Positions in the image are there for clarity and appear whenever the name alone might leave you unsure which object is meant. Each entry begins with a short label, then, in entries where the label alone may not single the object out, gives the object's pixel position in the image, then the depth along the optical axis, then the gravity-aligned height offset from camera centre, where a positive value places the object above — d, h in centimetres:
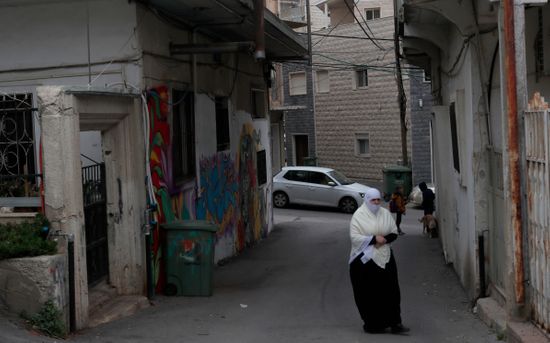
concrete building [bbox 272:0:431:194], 3322 +178
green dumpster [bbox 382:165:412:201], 3014 -146
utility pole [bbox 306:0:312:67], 1990 +291
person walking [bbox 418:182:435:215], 1883 -145
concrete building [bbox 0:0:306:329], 827 +47
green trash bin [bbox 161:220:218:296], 1080 -151
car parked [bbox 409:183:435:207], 2912 -217
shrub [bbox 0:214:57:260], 766 -85
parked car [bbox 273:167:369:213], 2795 -165
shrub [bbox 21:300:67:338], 761 -162
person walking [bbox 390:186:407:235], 1986 -162
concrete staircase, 894 -187
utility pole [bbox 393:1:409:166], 2786 +82
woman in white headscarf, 862 -142
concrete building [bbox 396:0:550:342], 692 -13
